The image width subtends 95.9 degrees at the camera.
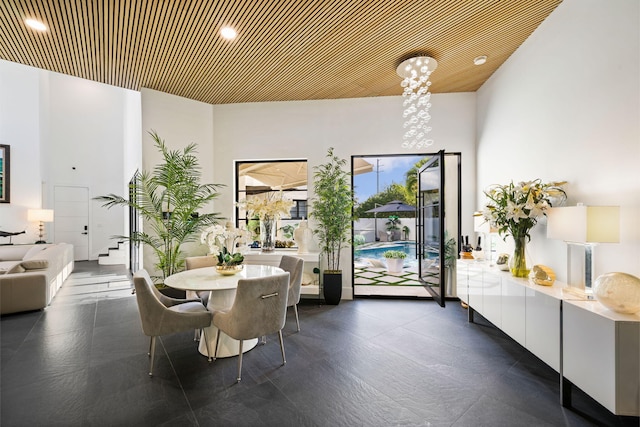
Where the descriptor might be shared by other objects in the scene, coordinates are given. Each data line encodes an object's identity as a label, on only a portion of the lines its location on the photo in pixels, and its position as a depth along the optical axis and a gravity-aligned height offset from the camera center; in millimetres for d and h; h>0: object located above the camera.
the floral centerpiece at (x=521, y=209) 2523 +43
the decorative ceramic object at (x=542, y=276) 2396 -522
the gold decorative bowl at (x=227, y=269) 2848 -549
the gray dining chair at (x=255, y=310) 2277 -778
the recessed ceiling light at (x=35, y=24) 2754 +1852
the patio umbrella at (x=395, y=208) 7243 +154
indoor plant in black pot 4324 +1
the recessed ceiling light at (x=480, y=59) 3427 +1858
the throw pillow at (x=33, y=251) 5410 -720
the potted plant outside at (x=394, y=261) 6367 -1039
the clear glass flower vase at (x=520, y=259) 2703 -427
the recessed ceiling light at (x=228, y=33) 2920 +1872
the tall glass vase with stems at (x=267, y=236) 4408 -340
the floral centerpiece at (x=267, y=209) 4172 +74
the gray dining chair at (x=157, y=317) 2275 -841
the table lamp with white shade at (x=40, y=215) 6645 -19
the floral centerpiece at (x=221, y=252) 2865 -383
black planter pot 4301 -1093
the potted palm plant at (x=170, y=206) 3879 +98
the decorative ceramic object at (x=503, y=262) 3003 -511
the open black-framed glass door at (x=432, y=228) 3836 -212
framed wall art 6598 +934
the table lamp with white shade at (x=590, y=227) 1937 -88
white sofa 3713 -926
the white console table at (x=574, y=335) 1626 -843
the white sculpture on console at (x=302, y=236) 4449 -340
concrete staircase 7492 -1100
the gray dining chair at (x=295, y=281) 3238 -769
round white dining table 2521 -760
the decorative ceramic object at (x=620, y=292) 1688 -468
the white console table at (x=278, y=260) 4266 -685
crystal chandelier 3586 +1606
